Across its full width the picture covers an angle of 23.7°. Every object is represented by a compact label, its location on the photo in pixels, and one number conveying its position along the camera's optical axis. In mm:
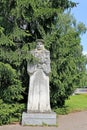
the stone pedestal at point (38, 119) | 7288
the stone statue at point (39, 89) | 7659
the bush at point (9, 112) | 7610
